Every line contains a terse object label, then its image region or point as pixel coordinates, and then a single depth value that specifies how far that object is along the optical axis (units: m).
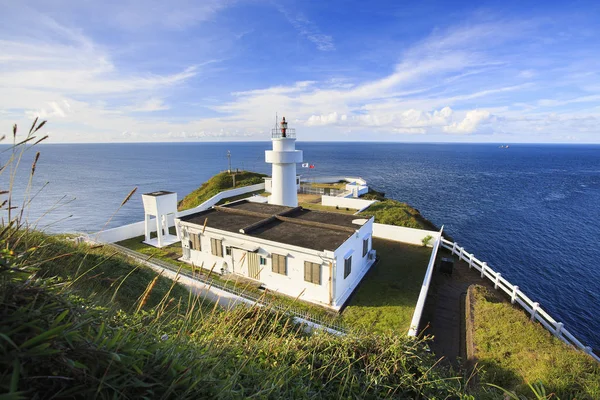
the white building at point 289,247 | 12.16
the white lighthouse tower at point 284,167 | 19.64
